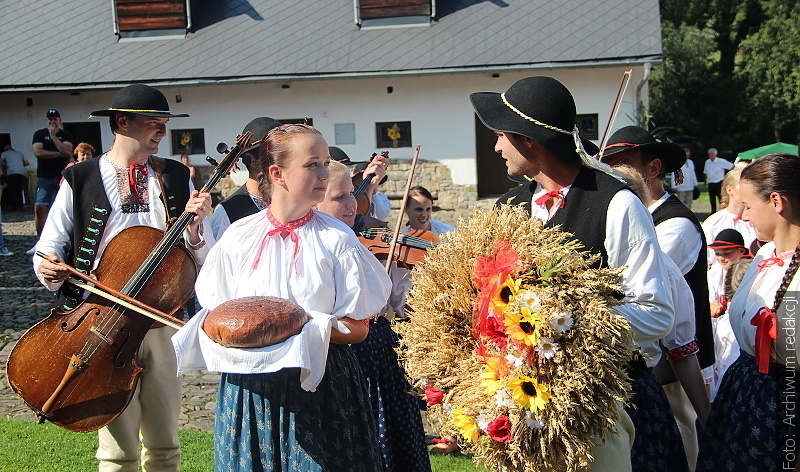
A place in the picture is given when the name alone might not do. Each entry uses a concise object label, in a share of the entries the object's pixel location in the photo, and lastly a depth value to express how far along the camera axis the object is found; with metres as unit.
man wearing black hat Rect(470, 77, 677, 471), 2.65
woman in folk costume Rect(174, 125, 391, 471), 2.67
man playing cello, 3.77
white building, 17.84
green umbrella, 22.05
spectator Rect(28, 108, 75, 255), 12.03
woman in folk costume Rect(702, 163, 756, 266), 6.10
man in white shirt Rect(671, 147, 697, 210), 18.56
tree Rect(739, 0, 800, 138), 29.91
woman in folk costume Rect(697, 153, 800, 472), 3.01
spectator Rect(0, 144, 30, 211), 18.67
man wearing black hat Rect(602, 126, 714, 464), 3.76
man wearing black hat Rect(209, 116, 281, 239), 4.31
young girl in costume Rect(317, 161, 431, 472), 3.60
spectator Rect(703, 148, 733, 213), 20.98
